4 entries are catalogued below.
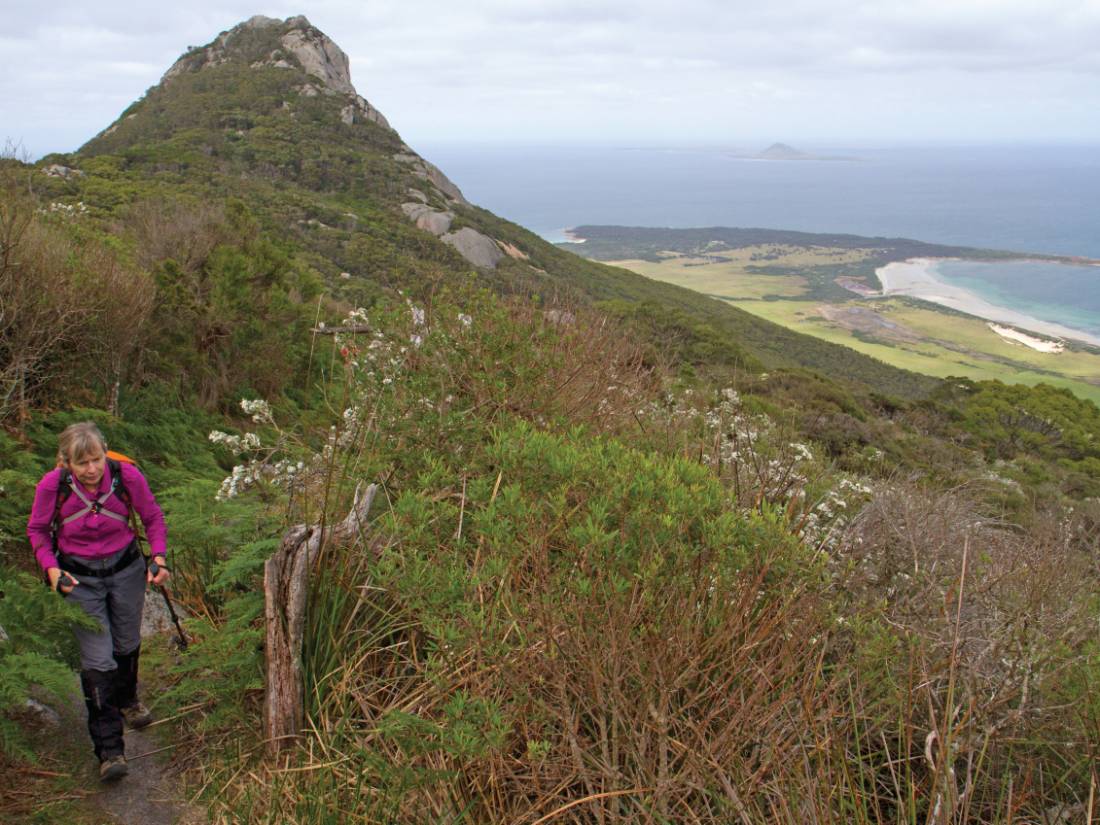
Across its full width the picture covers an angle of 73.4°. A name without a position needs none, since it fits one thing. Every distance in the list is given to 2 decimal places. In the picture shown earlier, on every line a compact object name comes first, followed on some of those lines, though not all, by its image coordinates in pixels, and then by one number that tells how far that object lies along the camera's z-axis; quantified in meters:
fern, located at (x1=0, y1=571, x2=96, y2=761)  2.85
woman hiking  3.31
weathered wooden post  3.17
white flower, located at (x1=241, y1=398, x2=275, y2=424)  4.86
